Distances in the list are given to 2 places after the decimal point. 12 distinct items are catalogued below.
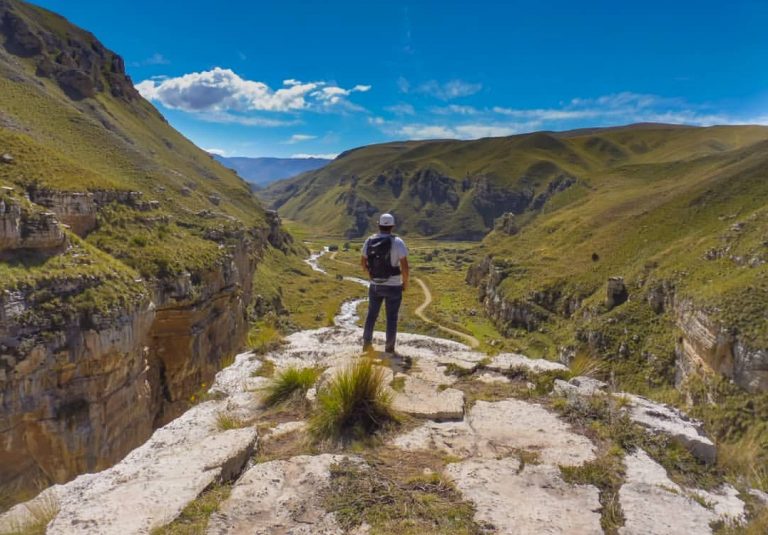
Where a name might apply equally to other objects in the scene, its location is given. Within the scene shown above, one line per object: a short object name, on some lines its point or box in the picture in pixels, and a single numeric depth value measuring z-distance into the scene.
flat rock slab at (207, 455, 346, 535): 4.00
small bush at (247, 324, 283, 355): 10.77
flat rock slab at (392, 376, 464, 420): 6.55
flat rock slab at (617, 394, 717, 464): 5.42
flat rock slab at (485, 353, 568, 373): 8.80
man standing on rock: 9.05
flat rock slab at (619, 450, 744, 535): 3.99
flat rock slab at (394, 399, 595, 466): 5.45
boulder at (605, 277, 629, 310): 50.06
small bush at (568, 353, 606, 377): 8.45
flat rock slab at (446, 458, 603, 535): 4.03
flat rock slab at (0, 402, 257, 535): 4.05
